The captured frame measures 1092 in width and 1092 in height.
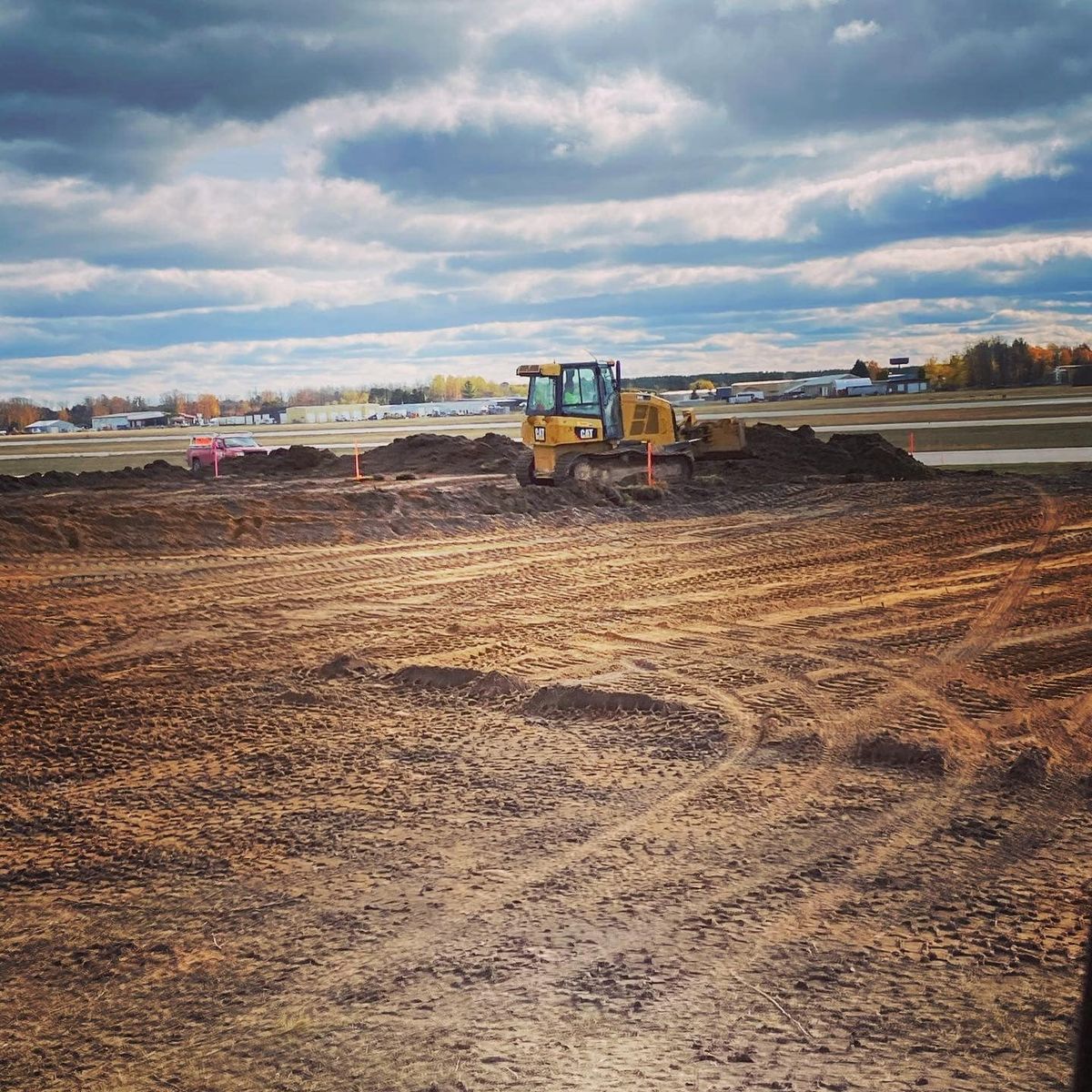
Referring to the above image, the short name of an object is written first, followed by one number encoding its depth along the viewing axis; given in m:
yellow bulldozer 27.33
